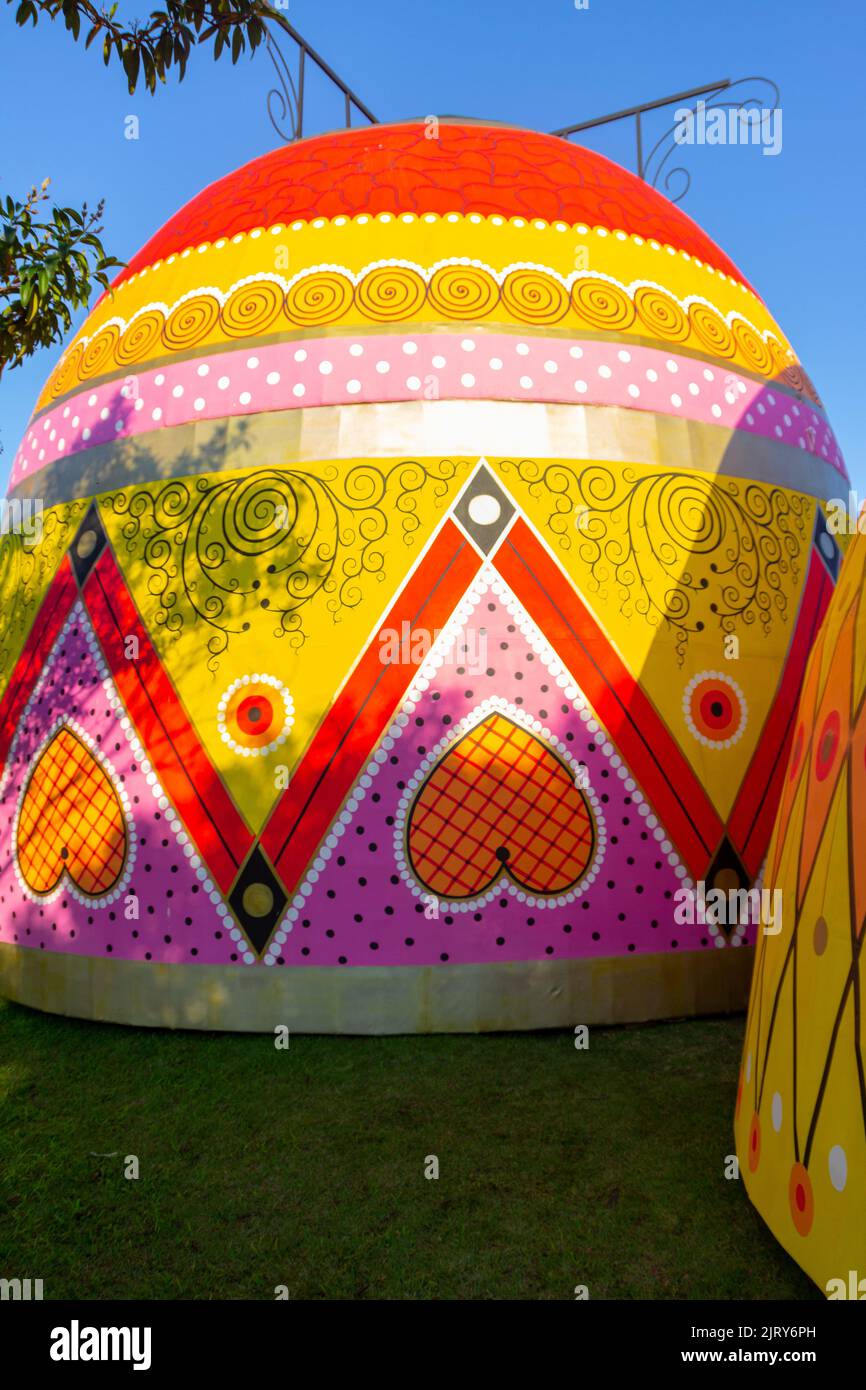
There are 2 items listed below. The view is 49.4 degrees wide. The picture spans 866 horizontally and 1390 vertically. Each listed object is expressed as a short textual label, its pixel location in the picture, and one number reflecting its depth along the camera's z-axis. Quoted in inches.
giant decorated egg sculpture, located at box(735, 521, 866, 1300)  112.9
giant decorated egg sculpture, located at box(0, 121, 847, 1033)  231.9
